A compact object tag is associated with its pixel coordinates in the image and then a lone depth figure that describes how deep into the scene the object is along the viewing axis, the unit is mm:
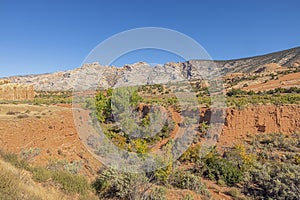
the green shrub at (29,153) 9587
